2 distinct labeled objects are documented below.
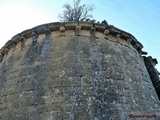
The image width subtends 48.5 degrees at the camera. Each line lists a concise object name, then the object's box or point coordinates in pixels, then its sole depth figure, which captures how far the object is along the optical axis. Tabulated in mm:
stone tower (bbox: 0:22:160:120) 4551
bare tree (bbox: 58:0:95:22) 11844
